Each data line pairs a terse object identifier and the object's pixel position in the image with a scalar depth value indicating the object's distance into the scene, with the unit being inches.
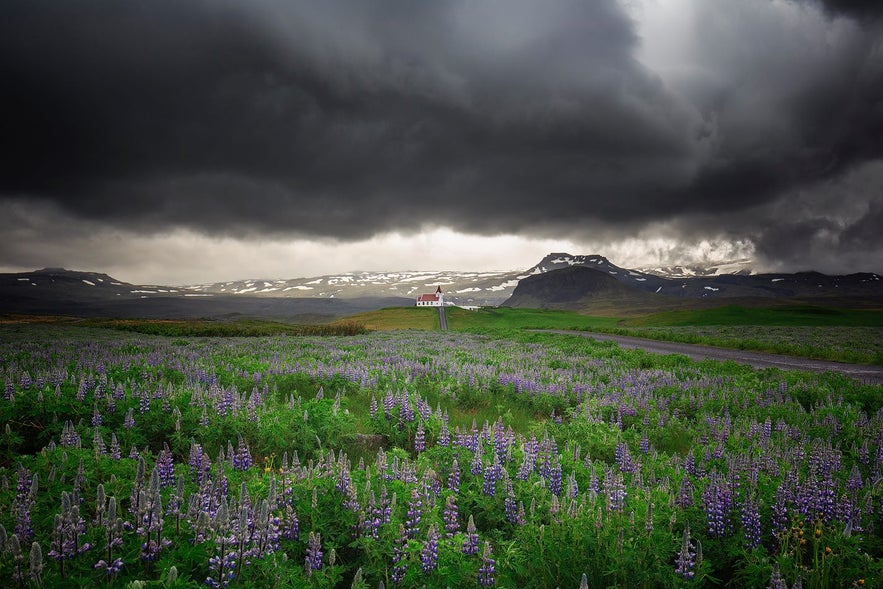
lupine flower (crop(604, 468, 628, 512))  190.4
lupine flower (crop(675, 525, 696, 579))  142.3
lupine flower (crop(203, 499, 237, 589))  112.6
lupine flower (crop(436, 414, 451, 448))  263.1
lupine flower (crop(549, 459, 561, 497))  227.8
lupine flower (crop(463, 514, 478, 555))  155.1
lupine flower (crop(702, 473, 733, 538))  190.1
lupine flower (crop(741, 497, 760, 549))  185.5
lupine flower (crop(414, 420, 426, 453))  269.9
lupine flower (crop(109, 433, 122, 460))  192.6
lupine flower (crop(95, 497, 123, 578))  116.4
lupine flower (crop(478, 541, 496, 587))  142.1
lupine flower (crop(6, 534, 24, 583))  104.8
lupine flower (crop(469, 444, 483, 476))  226.1
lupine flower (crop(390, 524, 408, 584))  150.4
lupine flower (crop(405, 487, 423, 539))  166.1
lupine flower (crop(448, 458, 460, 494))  215.6
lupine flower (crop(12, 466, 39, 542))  137.3
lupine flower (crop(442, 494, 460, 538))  171.2
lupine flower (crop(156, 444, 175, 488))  188.4
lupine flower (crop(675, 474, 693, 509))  210.7
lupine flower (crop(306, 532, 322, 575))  142.7
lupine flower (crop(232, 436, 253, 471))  224.5
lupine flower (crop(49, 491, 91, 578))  117.1
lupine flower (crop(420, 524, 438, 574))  145.9
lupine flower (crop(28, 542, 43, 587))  102.8
